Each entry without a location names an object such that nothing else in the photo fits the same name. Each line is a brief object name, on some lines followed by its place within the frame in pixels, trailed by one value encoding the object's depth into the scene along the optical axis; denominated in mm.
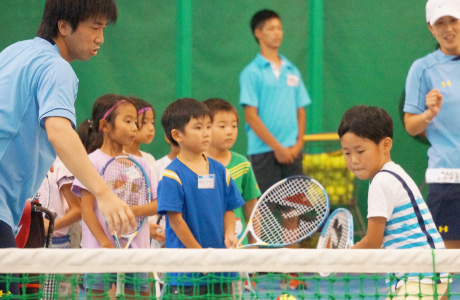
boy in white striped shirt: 7246
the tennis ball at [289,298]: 7415
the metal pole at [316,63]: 17156
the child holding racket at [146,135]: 10781
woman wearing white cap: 10422
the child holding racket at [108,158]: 9398
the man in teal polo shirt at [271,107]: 13734
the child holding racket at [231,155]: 10344
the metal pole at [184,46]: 16609
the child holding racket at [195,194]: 8477
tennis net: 5652
